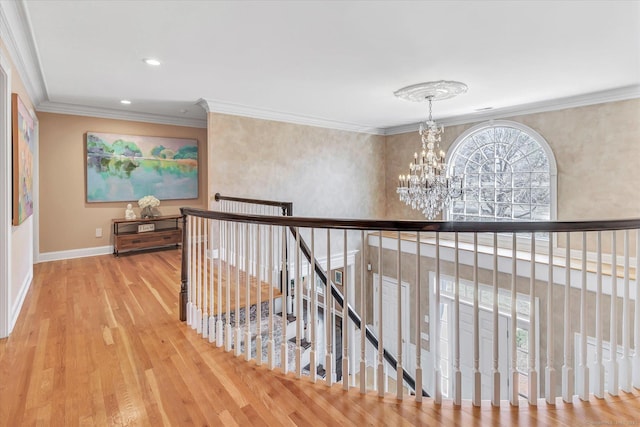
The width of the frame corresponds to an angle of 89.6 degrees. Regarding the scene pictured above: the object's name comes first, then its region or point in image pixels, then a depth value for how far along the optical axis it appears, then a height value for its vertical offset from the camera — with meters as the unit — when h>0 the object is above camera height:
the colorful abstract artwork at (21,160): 2.77 +0.48
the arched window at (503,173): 5.10 +0.63
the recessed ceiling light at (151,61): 3.10 +1.46
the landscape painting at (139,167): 5.16 +0.75
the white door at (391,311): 6.01 -1.94
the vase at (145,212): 5.49 -0.03
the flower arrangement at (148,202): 5.41 +0.15
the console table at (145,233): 5.16 -0.37
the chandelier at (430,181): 4.16 +0.41
